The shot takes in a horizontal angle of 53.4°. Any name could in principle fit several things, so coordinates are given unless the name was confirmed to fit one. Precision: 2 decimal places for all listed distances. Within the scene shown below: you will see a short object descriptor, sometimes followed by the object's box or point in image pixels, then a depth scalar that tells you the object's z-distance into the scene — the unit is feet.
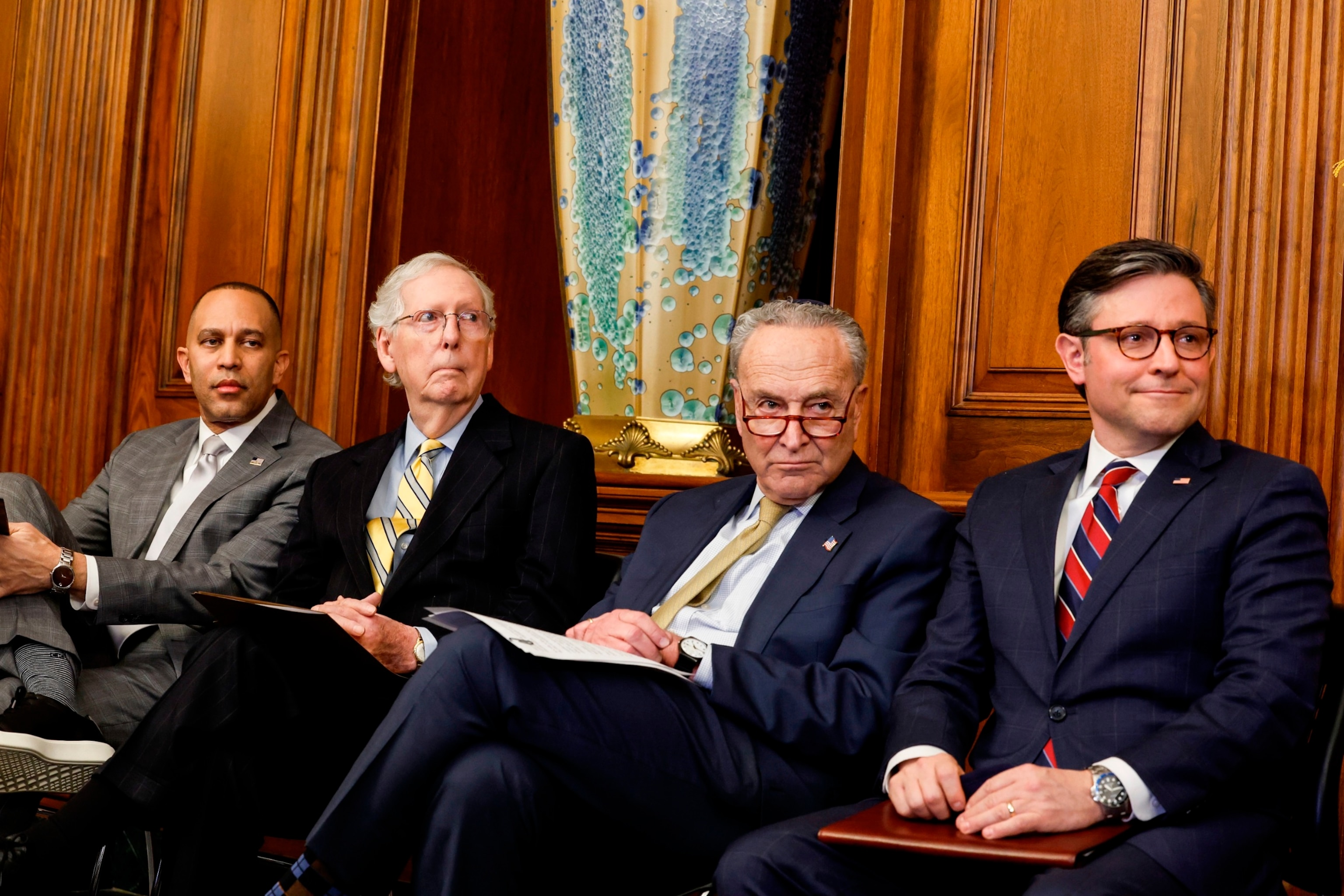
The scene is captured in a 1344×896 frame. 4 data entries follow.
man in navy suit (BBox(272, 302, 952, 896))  5.88
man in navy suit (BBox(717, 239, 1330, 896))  5.21
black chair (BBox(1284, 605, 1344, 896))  5.54
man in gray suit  8.04
